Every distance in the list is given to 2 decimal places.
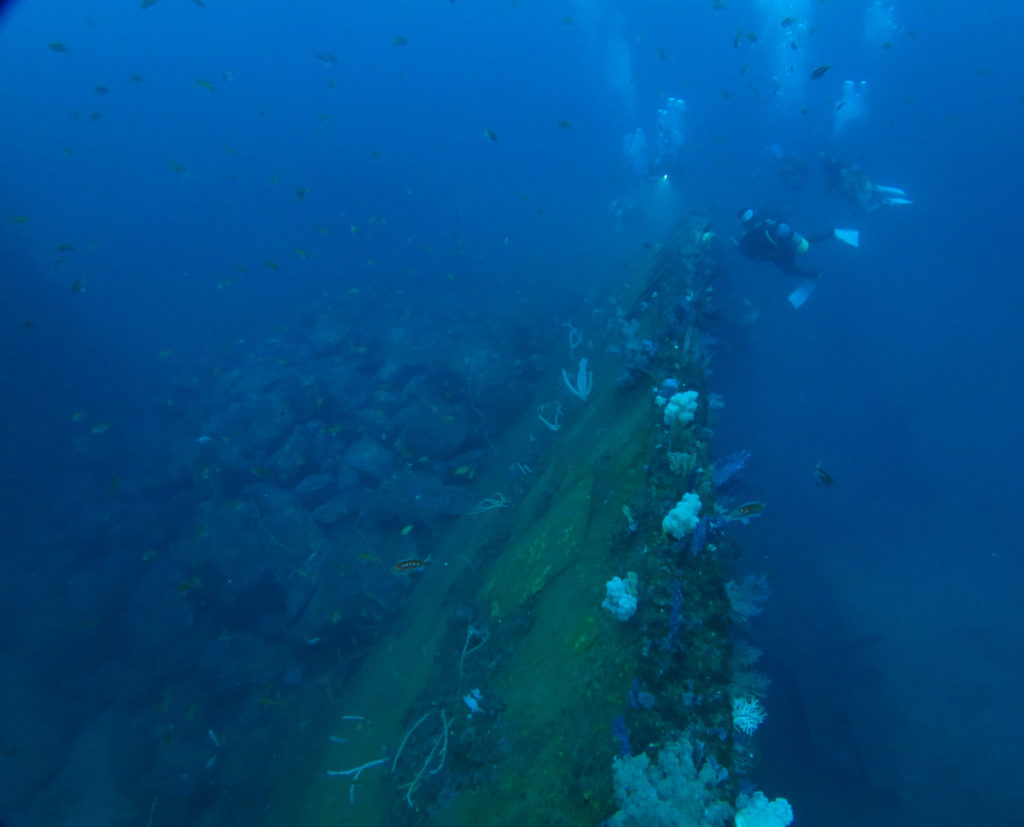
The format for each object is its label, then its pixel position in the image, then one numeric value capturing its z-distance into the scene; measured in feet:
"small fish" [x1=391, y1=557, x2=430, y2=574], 20.74
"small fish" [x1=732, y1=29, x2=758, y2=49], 40.16
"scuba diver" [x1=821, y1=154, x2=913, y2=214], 47.11
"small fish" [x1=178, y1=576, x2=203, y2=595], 27.70
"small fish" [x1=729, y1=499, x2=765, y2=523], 14.37
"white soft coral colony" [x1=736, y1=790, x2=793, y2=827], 8.38
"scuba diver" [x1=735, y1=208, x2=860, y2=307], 33.37
